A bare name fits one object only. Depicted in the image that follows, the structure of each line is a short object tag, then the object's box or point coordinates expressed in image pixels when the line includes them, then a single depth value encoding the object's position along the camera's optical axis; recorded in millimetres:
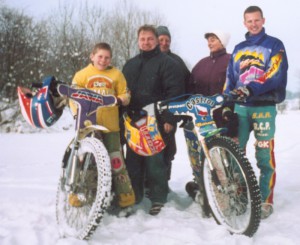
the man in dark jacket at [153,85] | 3465
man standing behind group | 3861
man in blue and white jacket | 3104
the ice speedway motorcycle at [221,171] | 2477
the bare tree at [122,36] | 21391
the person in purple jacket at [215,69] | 3619
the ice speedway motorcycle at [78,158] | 2469
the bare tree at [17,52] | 14977
